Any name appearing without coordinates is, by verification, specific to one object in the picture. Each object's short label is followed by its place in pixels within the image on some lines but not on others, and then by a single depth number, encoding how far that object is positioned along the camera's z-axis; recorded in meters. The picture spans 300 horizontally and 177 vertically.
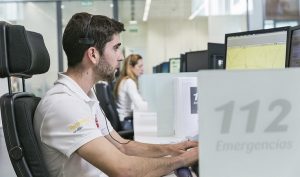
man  1.24
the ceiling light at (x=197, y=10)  5.89
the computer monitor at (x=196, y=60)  2.64
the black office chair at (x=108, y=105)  3.89
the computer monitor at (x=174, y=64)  4.73
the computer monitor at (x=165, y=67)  5.43
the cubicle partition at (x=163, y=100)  2.45
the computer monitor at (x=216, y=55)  2.46
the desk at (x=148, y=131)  2.33
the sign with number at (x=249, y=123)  0.84
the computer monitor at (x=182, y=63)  3.13
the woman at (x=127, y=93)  4.30
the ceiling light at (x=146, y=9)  8.84
